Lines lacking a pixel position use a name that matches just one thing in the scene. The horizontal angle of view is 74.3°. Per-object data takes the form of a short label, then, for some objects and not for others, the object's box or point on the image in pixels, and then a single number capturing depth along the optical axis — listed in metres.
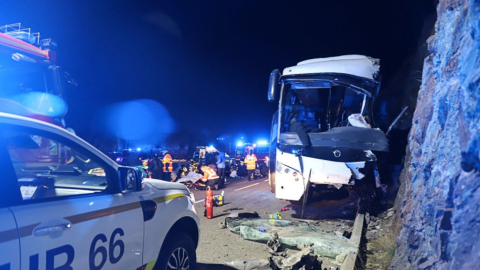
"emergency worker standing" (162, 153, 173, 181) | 14.39
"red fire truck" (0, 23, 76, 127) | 4.96
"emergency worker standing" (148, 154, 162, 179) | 13.12
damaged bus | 7.02
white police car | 1.90
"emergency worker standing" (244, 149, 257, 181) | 17.31
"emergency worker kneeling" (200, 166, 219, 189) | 12.80
